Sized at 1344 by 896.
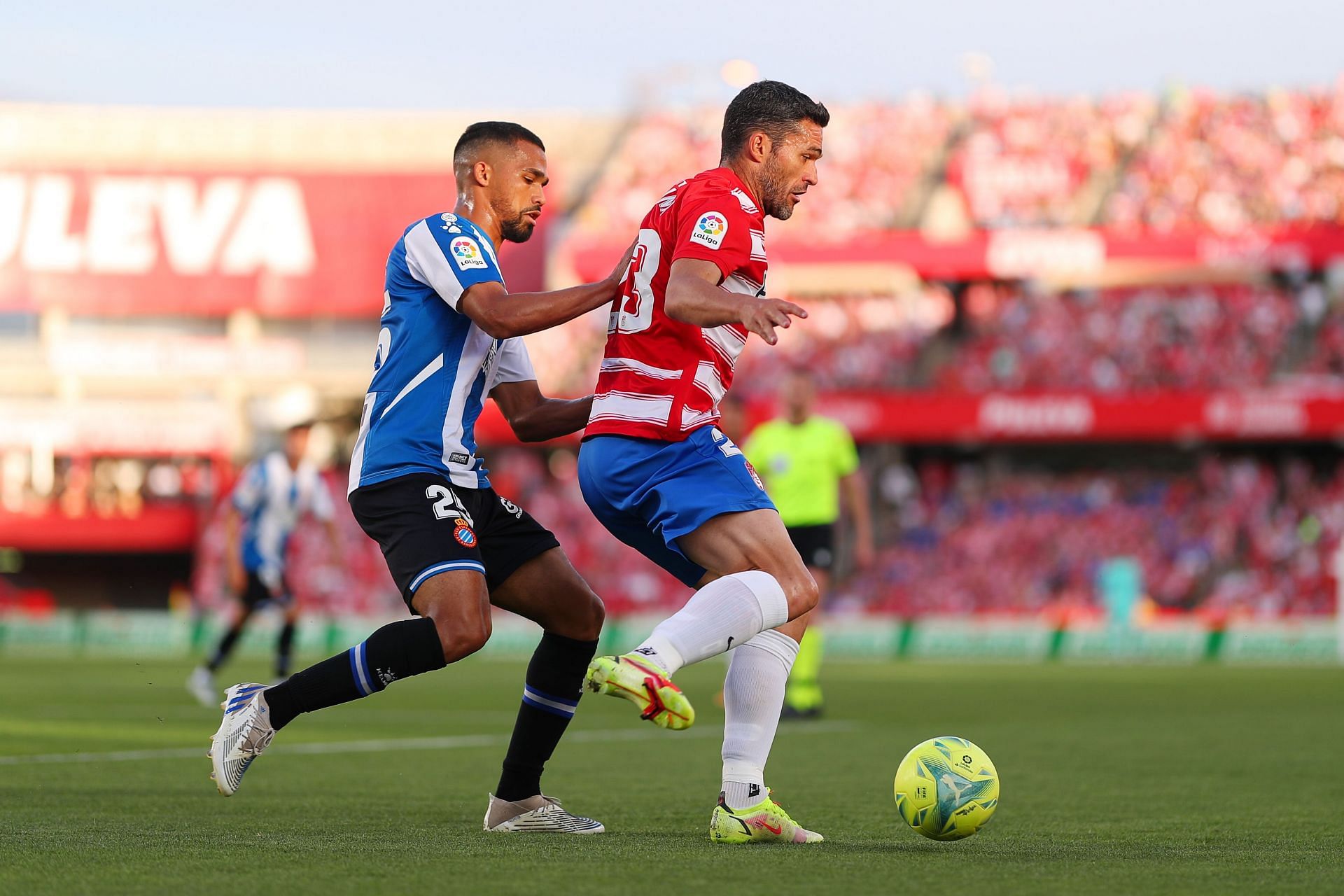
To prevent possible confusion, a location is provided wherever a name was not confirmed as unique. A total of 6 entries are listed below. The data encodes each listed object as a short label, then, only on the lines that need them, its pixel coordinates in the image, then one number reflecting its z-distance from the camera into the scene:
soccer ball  9.66
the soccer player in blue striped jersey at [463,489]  9.68
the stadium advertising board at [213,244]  75.81
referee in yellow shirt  22.80
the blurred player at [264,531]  27.97
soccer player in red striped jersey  9.34
